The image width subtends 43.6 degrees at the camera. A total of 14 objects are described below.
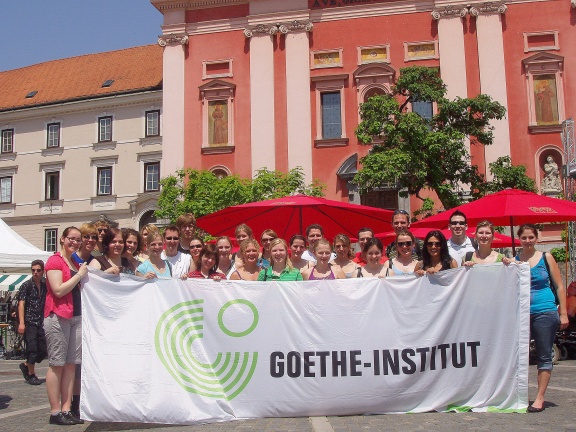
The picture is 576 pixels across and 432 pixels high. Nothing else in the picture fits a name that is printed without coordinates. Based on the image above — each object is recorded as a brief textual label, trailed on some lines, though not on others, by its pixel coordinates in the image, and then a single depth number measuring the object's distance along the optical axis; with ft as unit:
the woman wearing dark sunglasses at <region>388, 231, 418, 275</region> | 24.40
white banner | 22.02
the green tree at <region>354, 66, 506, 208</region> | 71.87
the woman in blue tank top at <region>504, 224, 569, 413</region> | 23.08
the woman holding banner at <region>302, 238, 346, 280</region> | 24.20
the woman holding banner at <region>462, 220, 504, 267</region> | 23.58
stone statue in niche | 88.28
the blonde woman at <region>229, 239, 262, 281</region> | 24.41
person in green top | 24.39
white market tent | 49.49
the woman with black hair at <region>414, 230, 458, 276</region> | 22.99
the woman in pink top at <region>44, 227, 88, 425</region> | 21.91
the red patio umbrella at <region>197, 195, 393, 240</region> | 34.81
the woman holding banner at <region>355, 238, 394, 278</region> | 24.21
